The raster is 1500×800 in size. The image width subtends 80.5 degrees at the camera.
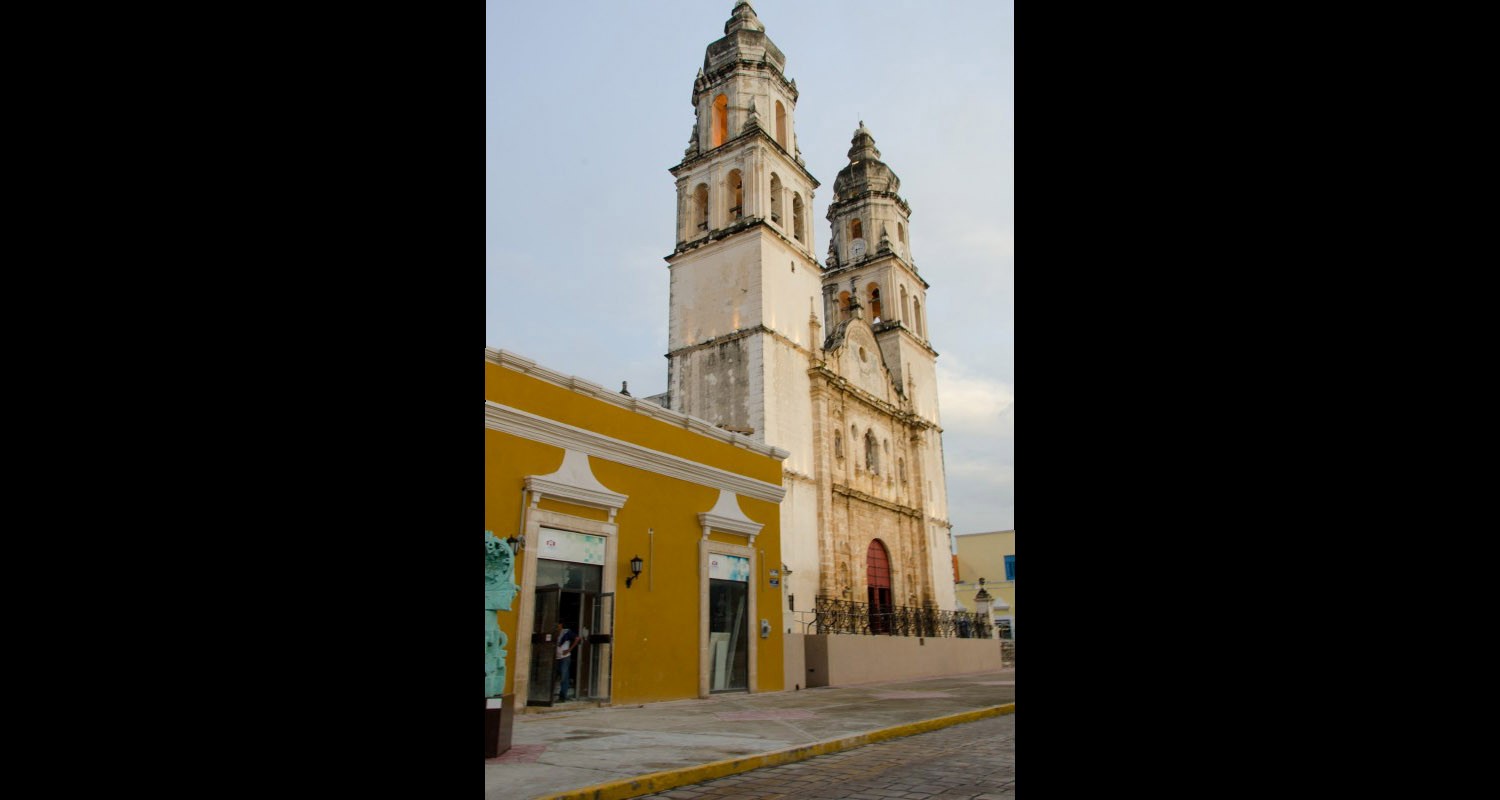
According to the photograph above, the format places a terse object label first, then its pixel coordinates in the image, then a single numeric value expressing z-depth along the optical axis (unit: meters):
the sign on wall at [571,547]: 11.27
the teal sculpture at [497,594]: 7.67
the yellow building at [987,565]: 51.12
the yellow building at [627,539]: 10.88
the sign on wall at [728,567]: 13.98
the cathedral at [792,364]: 23.14
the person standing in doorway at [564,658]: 11.17
